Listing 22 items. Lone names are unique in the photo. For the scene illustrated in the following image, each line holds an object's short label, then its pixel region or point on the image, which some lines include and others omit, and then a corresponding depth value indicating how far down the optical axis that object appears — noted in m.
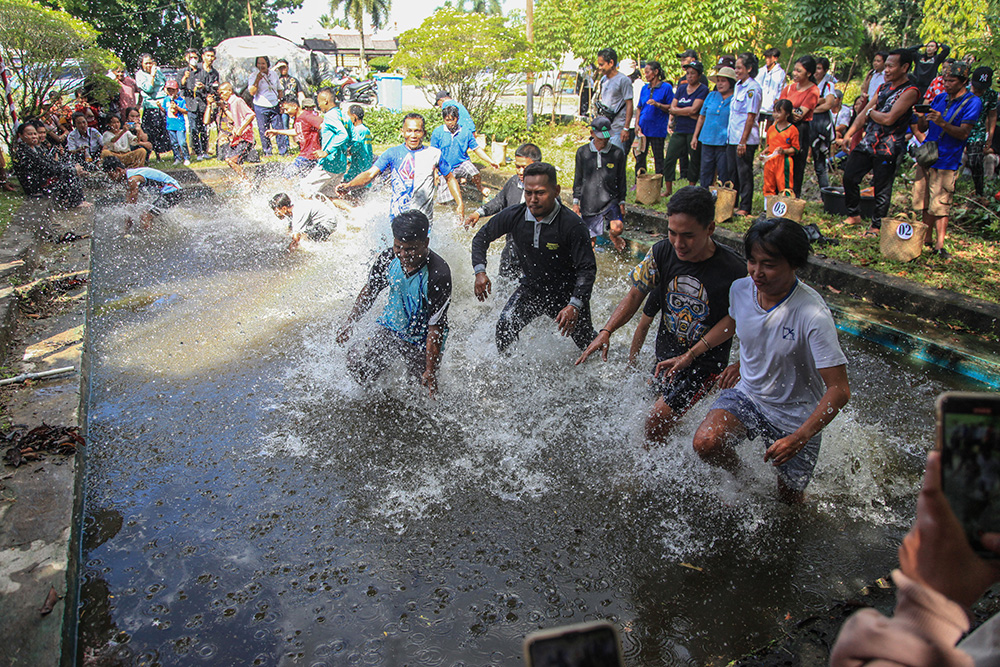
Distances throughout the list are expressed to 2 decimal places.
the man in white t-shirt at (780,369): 3.05
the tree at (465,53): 16.78
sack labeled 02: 6.70
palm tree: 45.58
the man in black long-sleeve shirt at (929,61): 9.35
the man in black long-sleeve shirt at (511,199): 5.67
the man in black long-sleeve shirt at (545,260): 4.72
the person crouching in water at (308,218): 8.43
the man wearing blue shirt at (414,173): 6.90
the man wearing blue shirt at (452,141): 8.82
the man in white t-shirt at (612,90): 9.33
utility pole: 18.05
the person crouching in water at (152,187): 9.73
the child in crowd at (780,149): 8.12
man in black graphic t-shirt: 3.71
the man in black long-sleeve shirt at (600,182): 7.20
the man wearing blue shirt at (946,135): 6.54
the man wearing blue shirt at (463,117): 9.05
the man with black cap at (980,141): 8.49
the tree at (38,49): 11.58
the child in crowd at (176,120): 14.00
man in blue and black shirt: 4.44
